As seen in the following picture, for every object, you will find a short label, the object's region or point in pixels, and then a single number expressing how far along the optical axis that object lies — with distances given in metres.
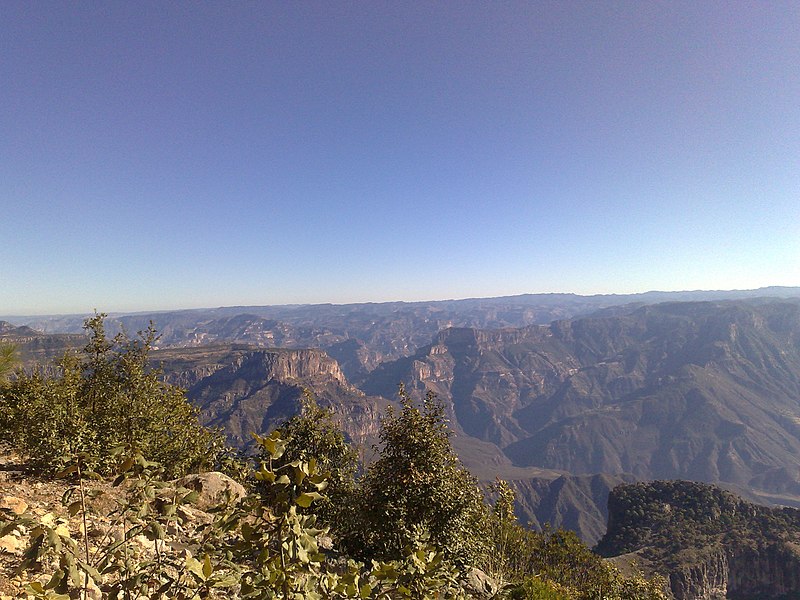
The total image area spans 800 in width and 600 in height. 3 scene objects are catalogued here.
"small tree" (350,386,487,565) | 14.00
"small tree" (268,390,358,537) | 17.67
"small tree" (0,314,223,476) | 13.85
